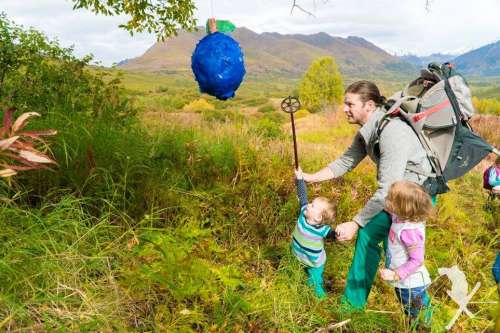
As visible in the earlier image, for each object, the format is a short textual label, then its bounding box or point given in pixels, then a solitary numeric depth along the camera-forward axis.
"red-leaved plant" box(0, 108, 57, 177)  1.30
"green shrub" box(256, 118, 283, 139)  7.12
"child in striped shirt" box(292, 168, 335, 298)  3.05
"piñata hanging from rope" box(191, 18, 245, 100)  2.80
